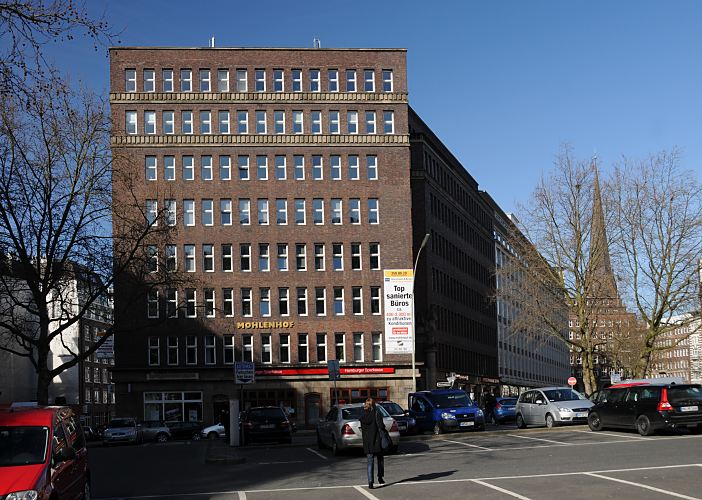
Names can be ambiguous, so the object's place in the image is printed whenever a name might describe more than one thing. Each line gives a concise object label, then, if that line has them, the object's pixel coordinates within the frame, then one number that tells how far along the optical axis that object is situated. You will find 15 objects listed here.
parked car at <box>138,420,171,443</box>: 56.75
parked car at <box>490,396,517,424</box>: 51.25
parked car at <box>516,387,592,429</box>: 35.84
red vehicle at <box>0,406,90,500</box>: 12.38
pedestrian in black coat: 18.45
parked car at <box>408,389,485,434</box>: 36.44
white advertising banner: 57.80
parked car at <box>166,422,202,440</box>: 60.06
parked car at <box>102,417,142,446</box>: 51.25
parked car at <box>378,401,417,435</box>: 36.12
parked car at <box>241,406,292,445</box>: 37.50
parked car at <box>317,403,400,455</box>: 26.66
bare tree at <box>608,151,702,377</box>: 50.38
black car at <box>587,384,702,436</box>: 28.02
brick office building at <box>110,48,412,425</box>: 69.56
